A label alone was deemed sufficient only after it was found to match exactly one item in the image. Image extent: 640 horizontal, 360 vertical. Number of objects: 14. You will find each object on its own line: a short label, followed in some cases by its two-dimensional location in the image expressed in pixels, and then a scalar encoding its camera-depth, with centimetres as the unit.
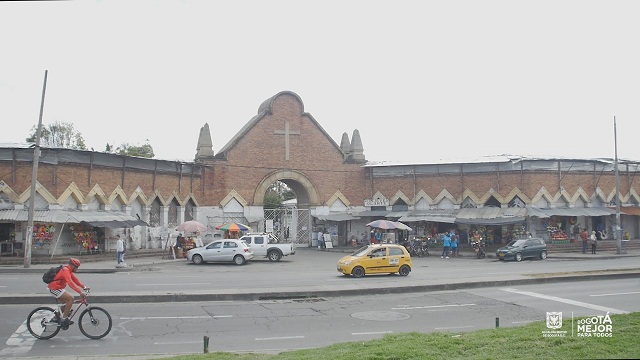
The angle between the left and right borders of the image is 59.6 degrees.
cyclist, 1197
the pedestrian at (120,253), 2633
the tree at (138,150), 6601
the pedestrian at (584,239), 3544
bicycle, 1191
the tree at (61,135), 6700
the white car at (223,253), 2953
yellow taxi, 2306
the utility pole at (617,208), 3525
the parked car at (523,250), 3117
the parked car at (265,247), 3142
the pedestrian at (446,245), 3459
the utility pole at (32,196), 2567
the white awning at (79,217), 2736
